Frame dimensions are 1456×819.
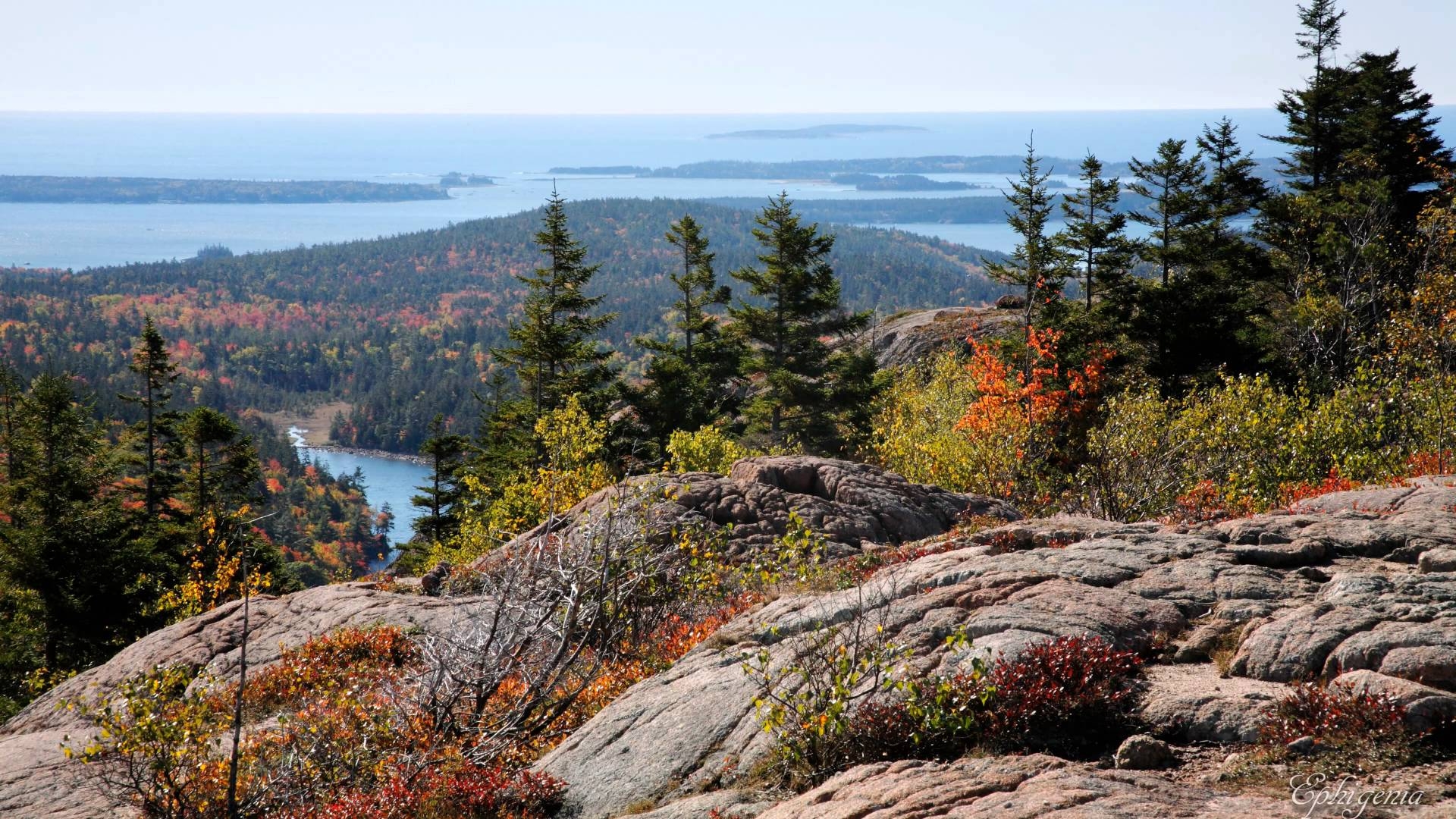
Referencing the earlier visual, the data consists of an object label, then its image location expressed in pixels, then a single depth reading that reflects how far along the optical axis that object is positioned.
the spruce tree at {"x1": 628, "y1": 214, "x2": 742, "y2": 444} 55.81
